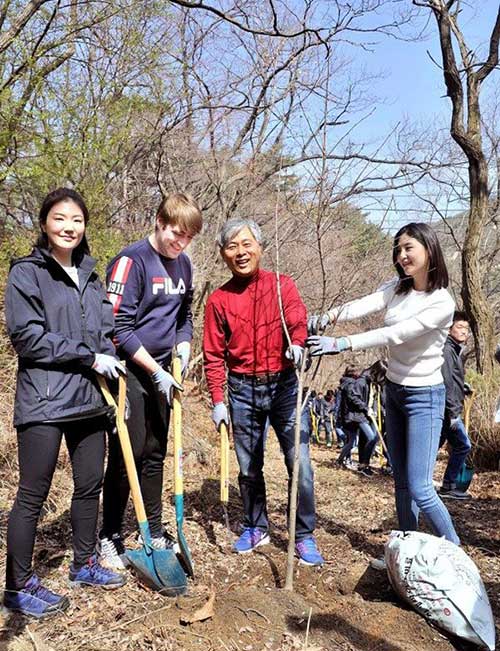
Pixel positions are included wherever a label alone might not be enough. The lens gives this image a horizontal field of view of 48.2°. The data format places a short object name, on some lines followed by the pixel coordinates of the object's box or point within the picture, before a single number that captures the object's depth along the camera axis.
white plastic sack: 2.36
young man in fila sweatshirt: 2.78
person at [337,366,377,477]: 8.23
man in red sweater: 3.14
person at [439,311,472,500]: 5.27
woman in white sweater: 2.78
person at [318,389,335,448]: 15.84
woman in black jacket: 2.35
